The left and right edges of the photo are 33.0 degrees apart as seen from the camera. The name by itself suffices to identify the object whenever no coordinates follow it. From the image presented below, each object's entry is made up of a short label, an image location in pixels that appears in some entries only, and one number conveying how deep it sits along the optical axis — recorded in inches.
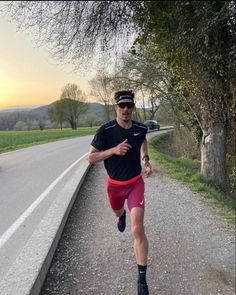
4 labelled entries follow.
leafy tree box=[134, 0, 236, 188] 203.3
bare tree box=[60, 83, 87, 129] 3366.1
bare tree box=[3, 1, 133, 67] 171.0
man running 165.9
